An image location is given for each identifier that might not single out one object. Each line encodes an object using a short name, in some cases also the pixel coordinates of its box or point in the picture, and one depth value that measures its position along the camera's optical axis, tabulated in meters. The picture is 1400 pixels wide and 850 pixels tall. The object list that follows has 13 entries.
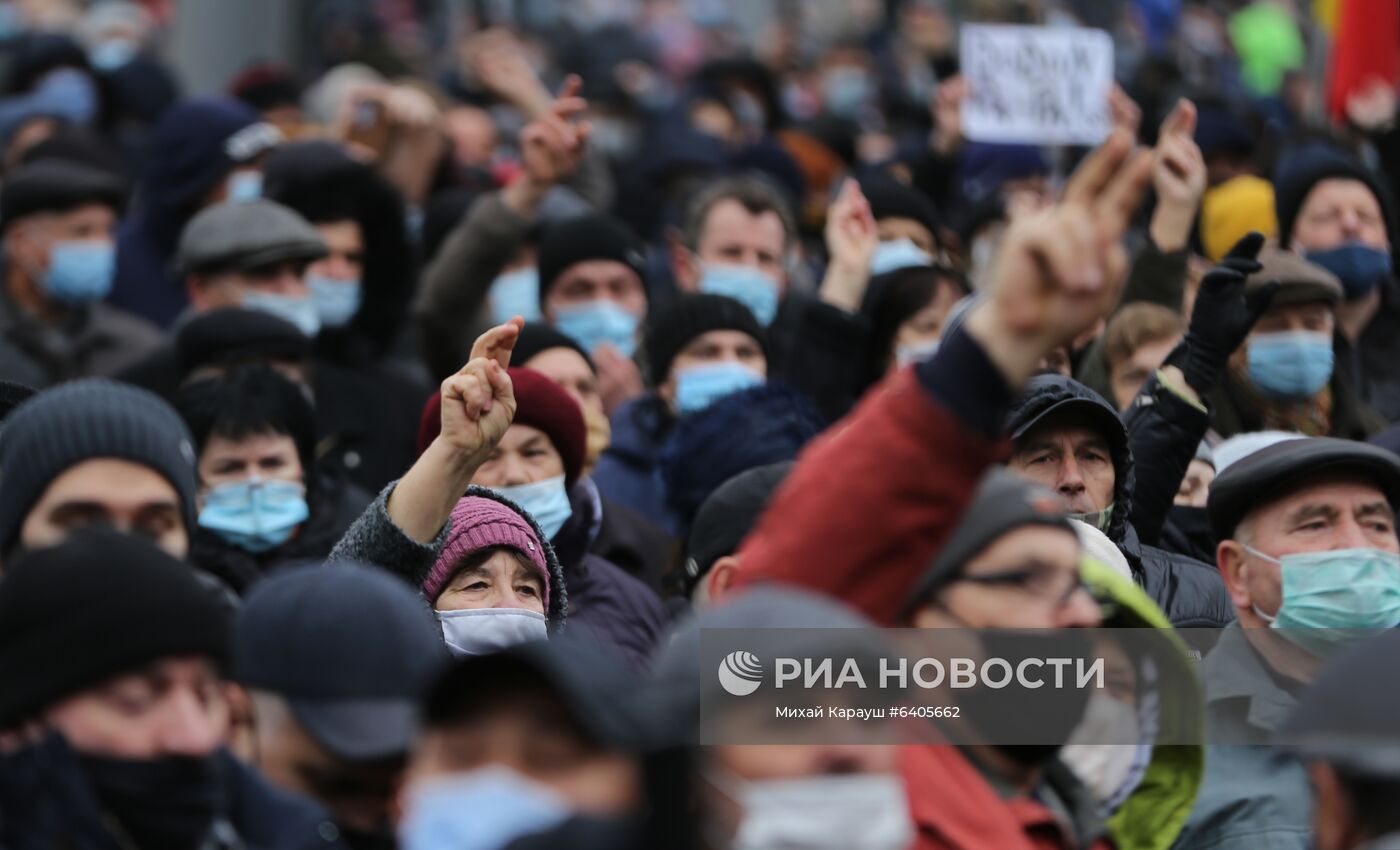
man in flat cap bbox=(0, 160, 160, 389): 17.09
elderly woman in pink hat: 10.12
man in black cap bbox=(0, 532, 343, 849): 6.45
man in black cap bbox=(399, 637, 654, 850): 5.96
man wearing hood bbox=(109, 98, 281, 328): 19.00
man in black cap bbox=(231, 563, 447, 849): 7.04
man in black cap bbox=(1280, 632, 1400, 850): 6.47
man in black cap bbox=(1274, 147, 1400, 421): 17.17
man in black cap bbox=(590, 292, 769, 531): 15.34
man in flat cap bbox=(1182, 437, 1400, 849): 10.09
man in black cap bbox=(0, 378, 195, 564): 8.23
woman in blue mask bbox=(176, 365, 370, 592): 12.35
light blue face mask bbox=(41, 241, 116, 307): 17.11
